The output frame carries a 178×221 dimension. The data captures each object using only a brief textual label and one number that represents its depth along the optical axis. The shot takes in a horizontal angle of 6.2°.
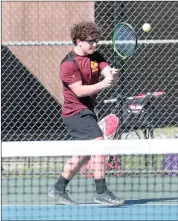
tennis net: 8.21
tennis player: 11.69
